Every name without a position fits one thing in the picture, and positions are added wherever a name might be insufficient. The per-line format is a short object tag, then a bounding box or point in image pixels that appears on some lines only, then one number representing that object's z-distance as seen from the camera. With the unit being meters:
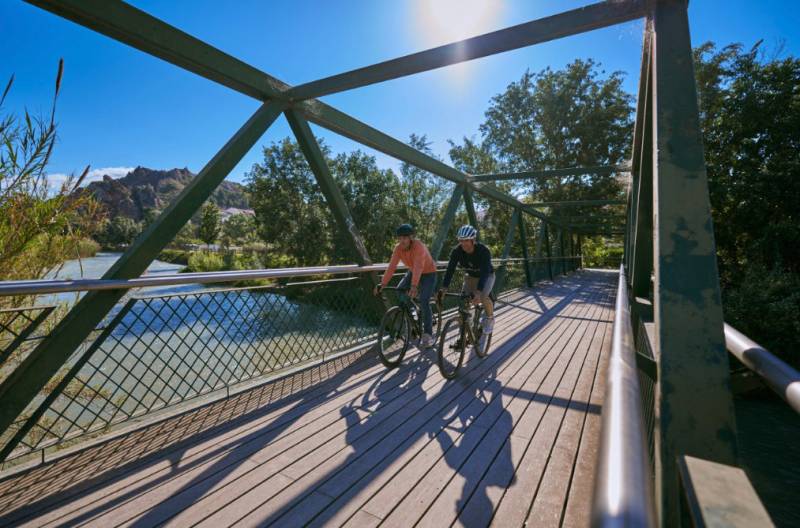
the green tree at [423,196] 25.86
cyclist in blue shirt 4.04
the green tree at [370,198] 21.64
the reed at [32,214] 2.72
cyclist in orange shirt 4.08
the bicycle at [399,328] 4.17
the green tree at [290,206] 21.12
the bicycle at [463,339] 3.82
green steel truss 1.13
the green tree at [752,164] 13.70
